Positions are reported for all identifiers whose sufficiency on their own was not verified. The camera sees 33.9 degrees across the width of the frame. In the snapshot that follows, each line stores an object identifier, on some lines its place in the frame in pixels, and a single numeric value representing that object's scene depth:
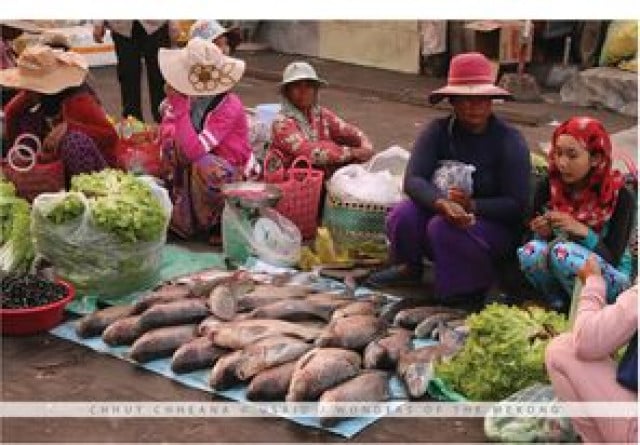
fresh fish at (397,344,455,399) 3.79
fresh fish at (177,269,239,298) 4.43
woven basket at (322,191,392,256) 5.08
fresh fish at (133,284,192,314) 4.32
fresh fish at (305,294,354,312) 4.32
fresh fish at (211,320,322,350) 3.98
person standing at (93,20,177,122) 7.18
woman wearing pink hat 4.51
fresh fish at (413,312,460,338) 4.24
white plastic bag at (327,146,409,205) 5.10
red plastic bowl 4.25
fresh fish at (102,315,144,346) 4.17
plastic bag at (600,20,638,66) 9.08
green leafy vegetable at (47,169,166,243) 4.46
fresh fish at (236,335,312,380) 3.80
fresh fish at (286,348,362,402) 3.64
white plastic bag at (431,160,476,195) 4.60
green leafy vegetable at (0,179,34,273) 4.62
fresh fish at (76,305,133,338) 4.27
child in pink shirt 3.00
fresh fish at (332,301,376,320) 4.21
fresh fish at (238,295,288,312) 4.36
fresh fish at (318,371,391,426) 3.59
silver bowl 5.04
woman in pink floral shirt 5.43
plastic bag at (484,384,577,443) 3.37
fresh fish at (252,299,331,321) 4.23
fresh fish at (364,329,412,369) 3.89
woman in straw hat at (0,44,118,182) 5.09
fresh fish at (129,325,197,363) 4.04
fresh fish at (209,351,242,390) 3.81
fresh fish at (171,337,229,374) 3.95
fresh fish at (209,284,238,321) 4.23
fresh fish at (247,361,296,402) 3.71
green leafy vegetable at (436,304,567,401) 3.63
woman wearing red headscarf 4.14
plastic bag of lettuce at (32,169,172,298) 4.48
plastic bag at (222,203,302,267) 5.04
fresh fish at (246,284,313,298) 4.45
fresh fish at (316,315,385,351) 3.94
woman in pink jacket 5.27
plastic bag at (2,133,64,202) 5.05
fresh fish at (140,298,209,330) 4.18
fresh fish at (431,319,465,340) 4.20
